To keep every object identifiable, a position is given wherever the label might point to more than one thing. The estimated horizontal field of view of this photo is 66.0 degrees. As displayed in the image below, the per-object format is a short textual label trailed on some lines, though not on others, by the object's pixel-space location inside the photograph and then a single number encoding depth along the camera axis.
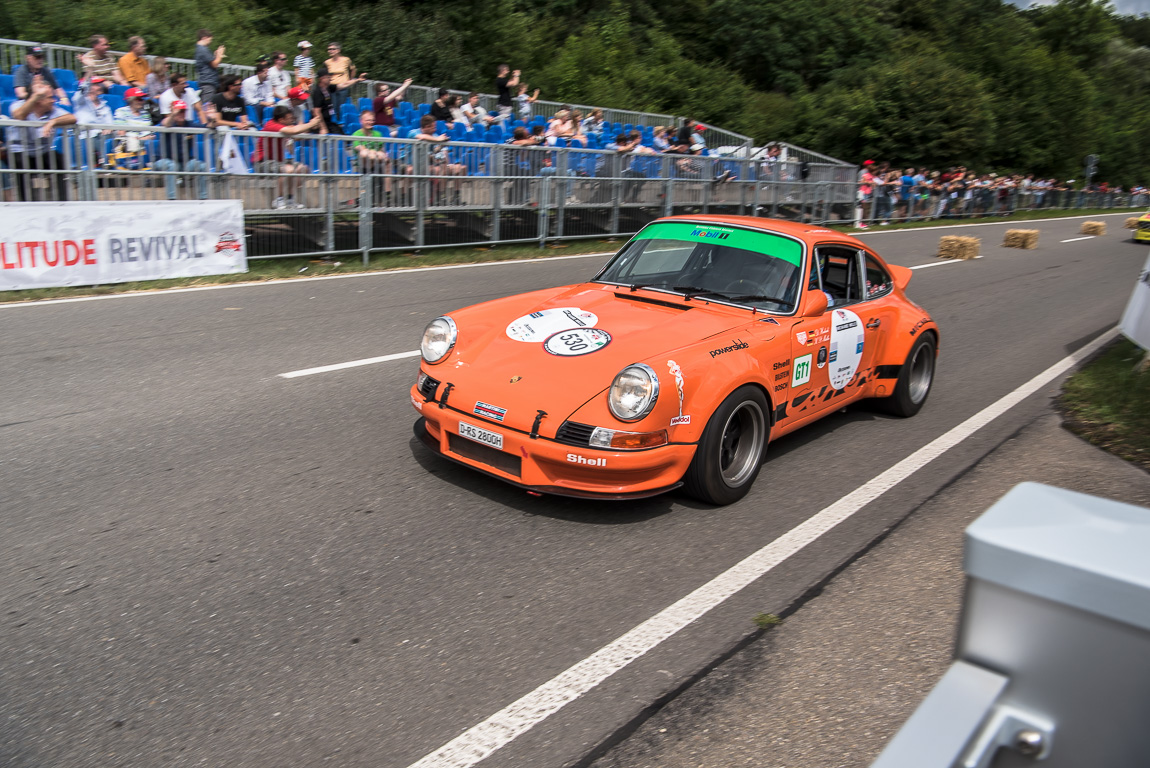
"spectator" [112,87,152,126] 12.44
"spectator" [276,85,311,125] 13.87
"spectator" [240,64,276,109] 14.81
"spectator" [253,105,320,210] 11.49
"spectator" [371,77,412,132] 15.08
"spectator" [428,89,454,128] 16.38
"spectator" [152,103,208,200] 10.50
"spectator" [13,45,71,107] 11.52
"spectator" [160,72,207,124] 13.19
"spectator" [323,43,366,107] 15.70
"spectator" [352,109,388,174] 12.43
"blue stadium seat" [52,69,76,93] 14.54
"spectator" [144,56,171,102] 13.48
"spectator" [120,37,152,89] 13.48
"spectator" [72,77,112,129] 12.32
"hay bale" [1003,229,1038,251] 21.89
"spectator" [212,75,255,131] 13.11
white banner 9.16
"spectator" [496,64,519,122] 18.71
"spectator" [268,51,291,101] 14.73
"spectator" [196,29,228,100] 13.70
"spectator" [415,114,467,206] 13.33
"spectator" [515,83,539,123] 20.56
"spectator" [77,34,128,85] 13.13
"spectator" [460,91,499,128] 17.86
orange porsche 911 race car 4.42
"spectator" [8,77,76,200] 9.46
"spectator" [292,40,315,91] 15.32
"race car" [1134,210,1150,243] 26.03
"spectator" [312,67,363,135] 13.79
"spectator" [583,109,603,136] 20.61
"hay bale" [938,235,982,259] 18.45
